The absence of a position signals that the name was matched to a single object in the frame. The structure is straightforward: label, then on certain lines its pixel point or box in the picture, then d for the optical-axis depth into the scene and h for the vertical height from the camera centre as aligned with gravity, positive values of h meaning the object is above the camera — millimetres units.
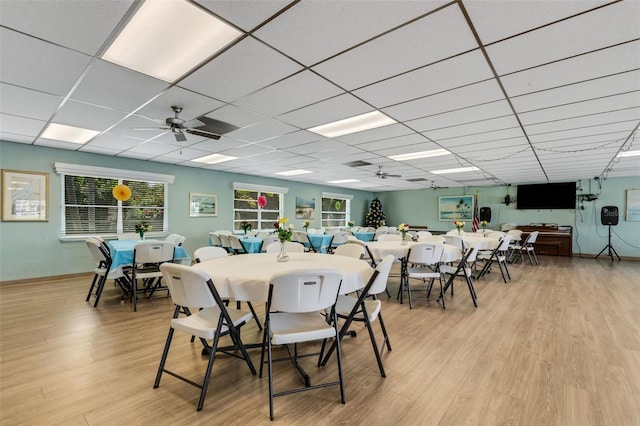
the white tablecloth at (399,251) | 4207 -626
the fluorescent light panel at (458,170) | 7320 +1058
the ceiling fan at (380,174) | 7324 +903
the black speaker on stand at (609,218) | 8641 -187
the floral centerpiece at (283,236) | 2915 -295
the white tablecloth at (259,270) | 2021 -524
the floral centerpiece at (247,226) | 6660 -458
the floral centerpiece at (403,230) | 5027 -369
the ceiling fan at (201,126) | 3387 +1126
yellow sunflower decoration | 5073 +238
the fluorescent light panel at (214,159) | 6077 +1068
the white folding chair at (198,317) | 1872 -757
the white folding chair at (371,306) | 2137 -817
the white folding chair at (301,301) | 1806 -610
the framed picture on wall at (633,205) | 8688 +201
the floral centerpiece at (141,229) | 5117 -414
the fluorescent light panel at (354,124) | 3686 +1177
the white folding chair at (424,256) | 4004 -656
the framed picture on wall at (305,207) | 10117 +14
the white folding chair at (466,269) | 4066 -901
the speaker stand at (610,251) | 8525 -1188
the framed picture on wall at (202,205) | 7387 +48
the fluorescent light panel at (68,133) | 4275 +1144
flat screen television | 9673 +524
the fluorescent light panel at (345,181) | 9617 +952
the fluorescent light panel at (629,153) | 5406 +1132
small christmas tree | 12703 -325
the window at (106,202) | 5695 +79
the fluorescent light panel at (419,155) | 5514 +1111
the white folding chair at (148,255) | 3898 -689
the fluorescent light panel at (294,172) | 7875 +1008
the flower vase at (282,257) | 2871 -505
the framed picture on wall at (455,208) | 11469 +79
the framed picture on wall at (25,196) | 5059 +154
